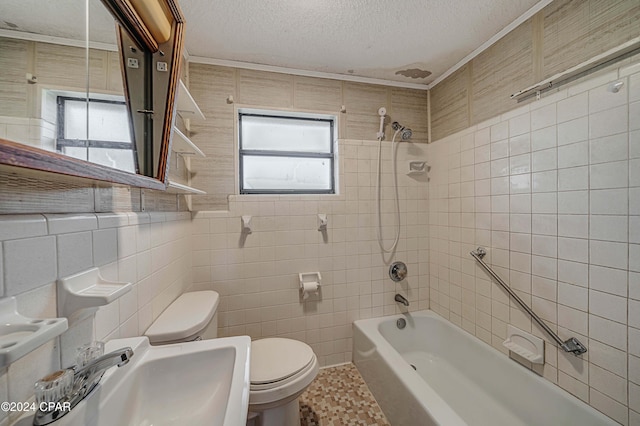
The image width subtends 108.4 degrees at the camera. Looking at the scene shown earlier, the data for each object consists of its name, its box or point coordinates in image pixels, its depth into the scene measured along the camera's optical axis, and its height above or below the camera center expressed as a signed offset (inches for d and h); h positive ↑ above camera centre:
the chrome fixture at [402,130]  76.4 +27.0
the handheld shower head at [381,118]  77.9 +31.0
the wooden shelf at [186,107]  49.0 +24.9
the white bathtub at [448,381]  45.1 -42.3
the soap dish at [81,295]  23.6 -8.9
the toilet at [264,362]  41.6 -32.5
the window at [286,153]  75.6 +19.1
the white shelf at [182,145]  47.9 +15.3
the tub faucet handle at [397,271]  79.7 -21.4
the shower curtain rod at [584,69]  37.8 +26.4
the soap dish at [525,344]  50.8 -31.7
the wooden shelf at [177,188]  43.3 +4.4
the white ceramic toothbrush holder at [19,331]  14.3 -8.9
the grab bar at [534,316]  44.9 -23.8
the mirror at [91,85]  17.7 +13.8
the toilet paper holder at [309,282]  70.4 -22.6
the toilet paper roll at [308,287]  70.2 -23.6
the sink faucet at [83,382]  18.9 -16.2
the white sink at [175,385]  25.2 -22.4
